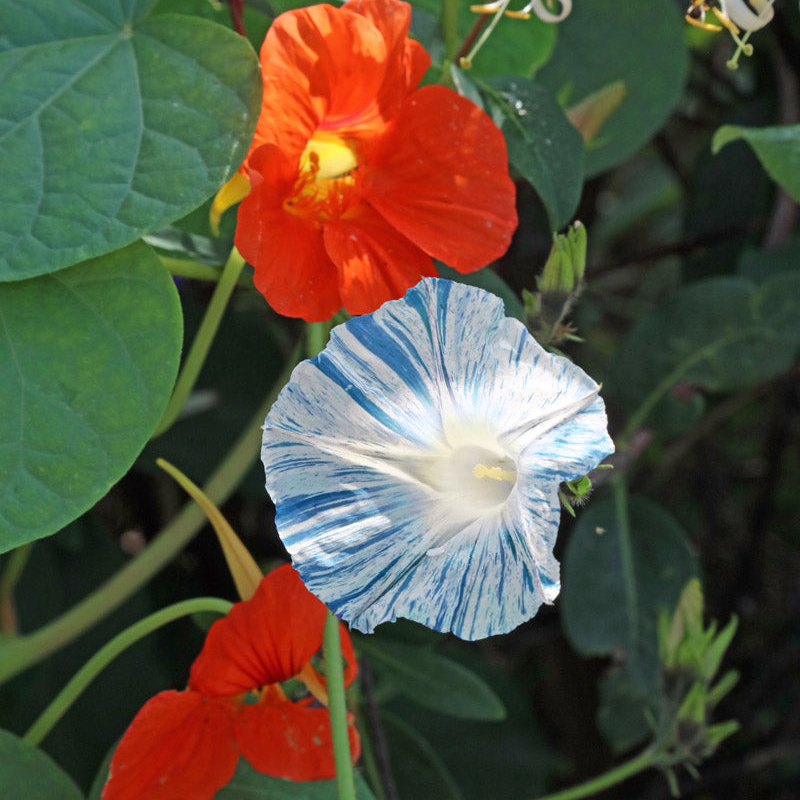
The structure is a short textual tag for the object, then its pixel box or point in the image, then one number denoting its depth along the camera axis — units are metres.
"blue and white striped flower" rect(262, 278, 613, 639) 0.41
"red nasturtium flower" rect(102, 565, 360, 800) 0.44
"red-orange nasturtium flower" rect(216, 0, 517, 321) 0.43
